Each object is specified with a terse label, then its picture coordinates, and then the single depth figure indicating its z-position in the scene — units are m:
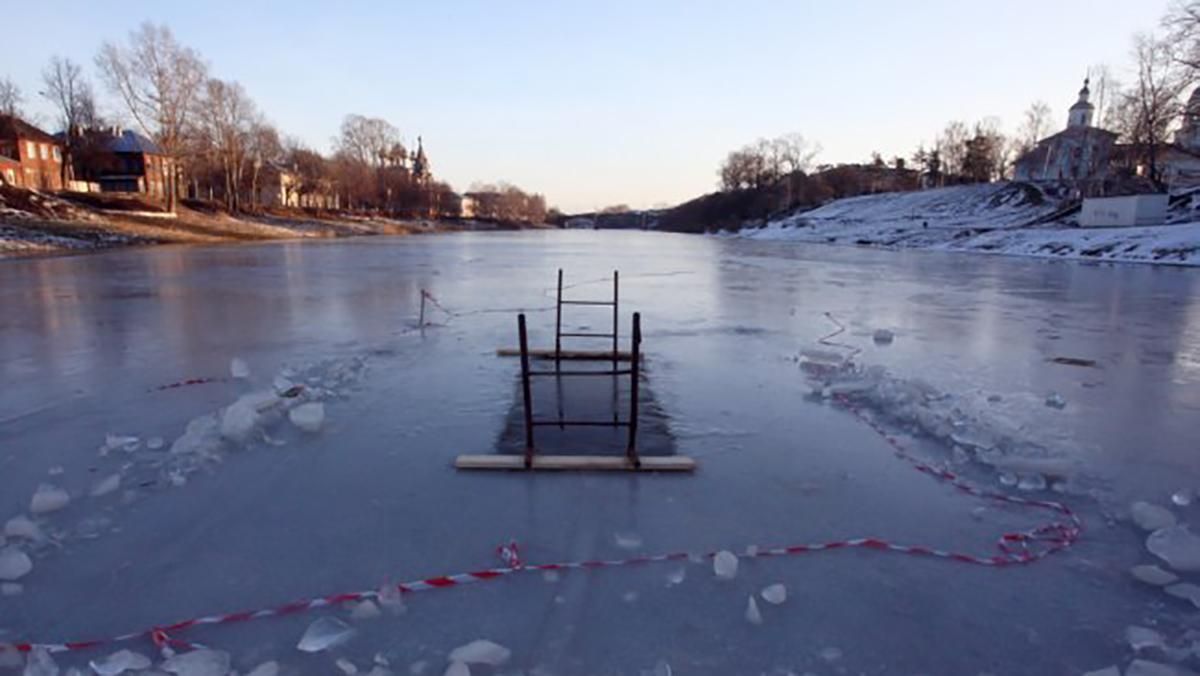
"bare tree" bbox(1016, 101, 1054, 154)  81.75
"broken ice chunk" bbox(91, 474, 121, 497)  3.98
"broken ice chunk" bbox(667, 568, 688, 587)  3.06
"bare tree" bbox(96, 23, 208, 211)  45.12
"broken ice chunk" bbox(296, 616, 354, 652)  2.58
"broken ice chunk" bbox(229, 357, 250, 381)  6.86
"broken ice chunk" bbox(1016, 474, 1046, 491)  4.15
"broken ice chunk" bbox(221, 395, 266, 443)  4.89
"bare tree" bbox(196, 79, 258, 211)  51.62
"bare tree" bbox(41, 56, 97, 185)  58.38
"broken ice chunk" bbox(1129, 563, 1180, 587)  3.08
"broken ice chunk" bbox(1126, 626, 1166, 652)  2.62
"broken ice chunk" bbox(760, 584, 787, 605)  2.89
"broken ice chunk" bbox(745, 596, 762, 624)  2.74
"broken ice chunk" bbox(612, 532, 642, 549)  3.40
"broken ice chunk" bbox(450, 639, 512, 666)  2.49
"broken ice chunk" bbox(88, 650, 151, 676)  2.45
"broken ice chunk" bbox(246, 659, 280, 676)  2.43
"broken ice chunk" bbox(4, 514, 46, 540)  3.43
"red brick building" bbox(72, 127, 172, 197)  68.94
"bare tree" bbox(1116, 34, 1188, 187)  32.03
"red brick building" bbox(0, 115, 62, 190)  57.20
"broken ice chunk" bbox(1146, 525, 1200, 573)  3.20
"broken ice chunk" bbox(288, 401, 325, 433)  5.17
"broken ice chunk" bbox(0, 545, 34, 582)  3.07
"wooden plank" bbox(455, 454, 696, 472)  4.39
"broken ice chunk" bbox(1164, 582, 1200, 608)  2.96
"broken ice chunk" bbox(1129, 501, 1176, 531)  3.60
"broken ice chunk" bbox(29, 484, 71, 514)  3.72
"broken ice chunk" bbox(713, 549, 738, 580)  3.09
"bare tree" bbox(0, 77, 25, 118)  59.25
